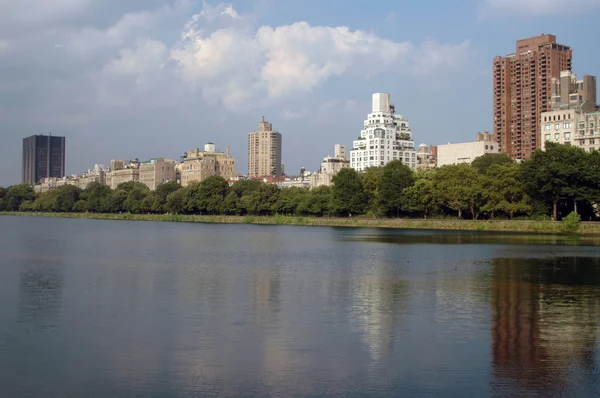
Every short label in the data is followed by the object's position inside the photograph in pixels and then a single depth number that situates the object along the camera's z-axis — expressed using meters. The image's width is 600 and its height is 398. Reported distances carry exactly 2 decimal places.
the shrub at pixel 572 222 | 74.06
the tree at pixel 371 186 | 110.63
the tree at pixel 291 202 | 123.25
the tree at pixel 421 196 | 96.50
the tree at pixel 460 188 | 89.69
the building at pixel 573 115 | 126.75
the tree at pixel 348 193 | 110.38
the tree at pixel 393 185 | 101.38
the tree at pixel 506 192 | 86.25
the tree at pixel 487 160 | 111.46
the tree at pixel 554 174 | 77.69
